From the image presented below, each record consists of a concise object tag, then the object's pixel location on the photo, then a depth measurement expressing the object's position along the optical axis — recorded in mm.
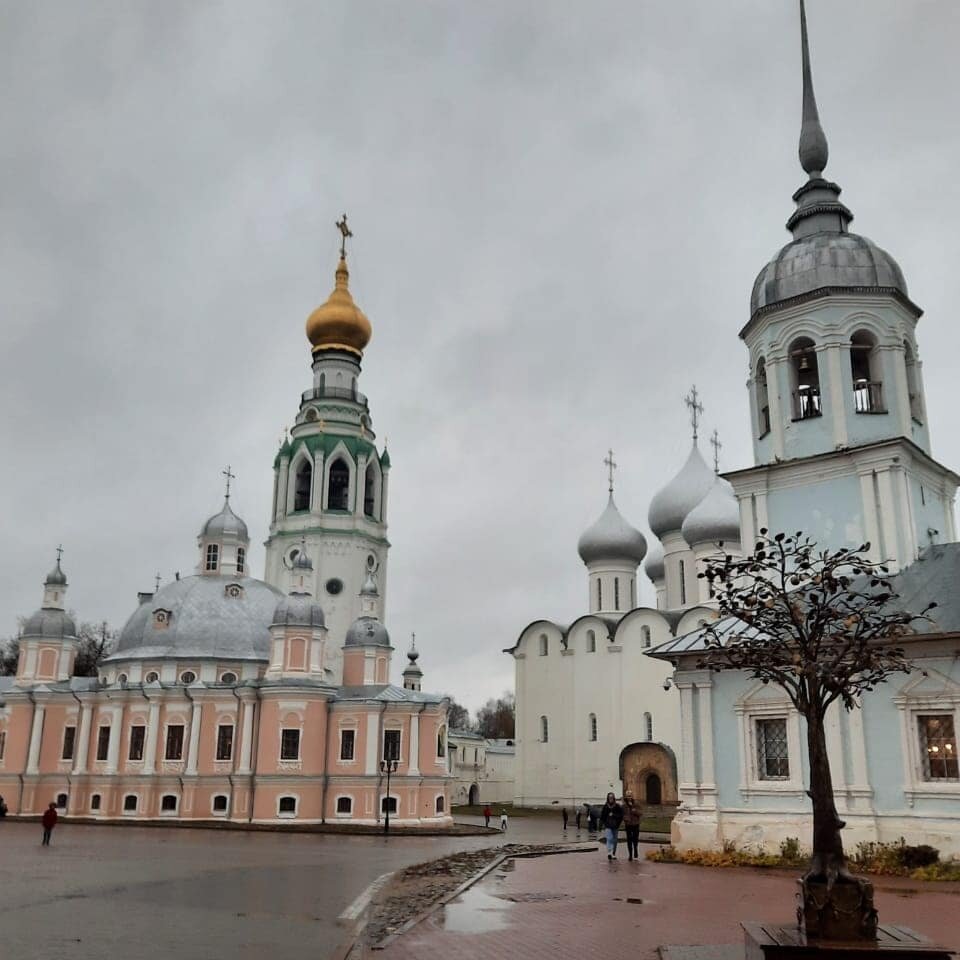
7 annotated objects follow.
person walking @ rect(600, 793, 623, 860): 19688
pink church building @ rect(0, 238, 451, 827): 37969
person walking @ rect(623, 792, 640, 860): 19203
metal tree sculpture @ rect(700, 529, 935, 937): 8883
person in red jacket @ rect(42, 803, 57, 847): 24688
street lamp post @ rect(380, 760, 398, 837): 35688
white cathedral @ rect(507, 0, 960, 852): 17438
